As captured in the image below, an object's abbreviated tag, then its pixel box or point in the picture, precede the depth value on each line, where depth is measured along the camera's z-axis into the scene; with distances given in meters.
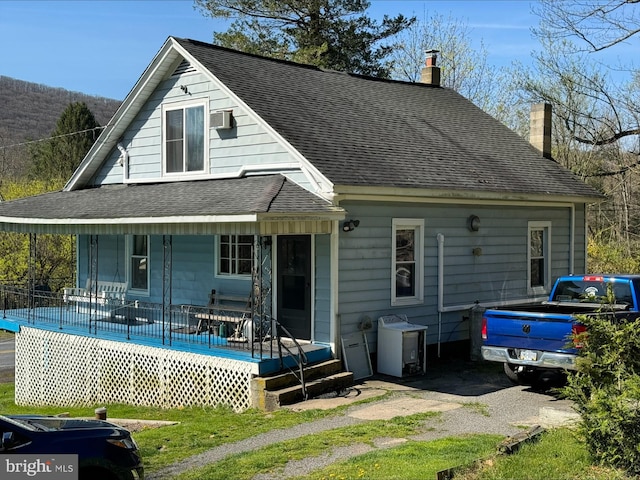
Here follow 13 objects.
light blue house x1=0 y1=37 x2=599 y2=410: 13.38
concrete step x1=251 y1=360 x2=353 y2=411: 11.90
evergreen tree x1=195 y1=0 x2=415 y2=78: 34.31
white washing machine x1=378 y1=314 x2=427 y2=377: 13.73
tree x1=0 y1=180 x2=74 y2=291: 37.34
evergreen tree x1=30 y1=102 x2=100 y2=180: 50.38
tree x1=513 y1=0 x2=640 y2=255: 29.12
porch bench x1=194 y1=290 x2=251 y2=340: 14.02
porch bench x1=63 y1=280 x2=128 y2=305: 17.89
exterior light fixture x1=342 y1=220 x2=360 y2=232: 13.36
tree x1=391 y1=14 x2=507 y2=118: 37.41
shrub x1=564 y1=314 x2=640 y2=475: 7.22
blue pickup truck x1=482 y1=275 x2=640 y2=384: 10.97
